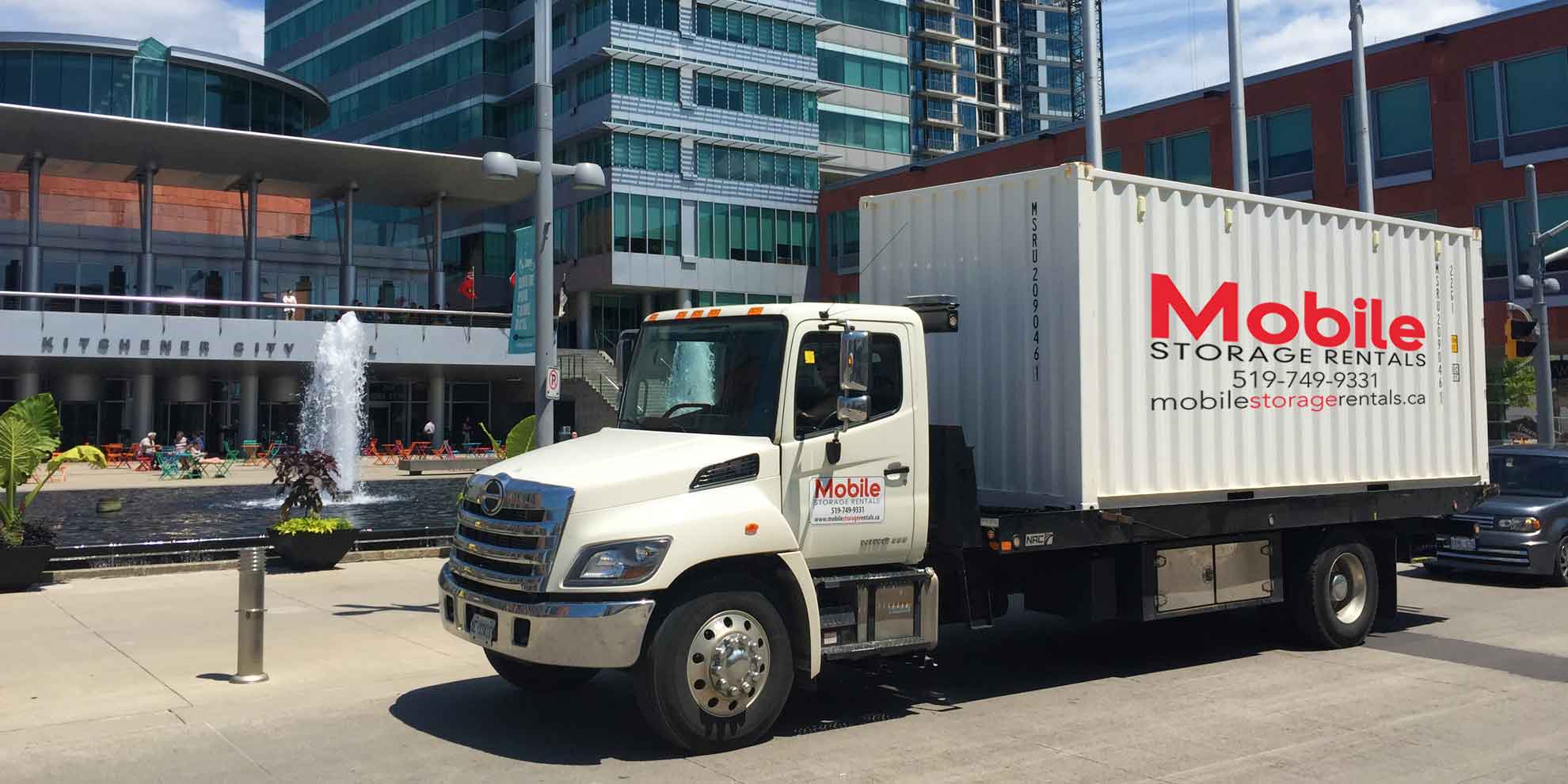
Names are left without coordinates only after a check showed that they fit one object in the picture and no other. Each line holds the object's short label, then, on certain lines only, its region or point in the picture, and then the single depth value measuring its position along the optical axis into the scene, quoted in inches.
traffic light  906.1
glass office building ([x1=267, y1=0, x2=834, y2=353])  2178.9
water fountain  1621.6
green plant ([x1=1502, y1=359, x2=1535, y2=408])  1515.7
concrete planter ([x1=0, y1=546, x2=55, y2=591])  522.9
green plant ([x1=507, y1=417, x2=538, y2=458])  624.7
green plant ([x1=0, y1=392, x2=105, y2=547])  533.3
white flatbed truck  279.6
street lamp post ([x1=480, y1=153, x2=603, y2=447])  510.6
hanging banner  547.2
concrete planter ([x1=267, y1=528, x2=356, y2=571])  610.2
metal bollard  354.6
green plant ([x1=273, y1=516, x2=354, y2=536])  621.0
